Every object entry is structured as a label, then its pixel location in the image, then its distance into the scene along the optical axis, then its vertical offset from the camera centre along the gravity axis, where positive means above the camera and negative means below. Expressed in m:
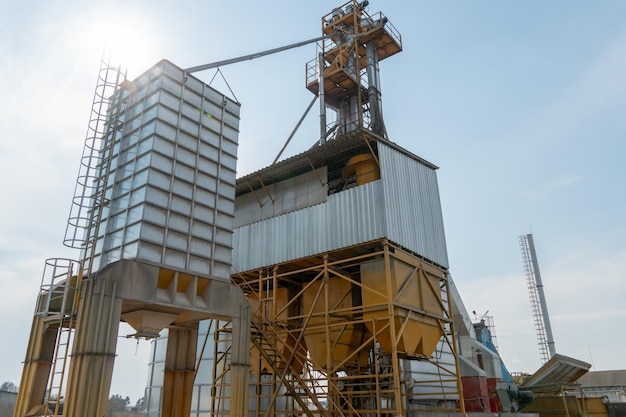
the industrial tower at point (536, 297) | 55.00 +11.28
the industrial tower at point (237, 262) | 12.83 +4.60
